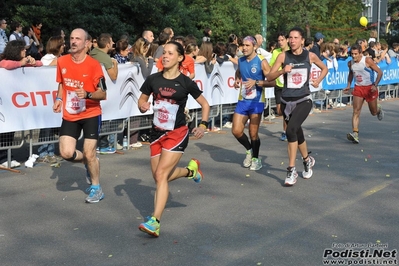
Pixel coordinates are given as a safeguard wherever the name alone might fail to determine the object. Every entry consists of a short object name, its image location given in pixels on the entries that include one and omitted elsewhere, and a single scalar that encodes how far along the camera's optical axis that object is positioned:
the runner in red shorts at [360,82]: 12.70
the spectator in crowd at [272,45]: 16.54
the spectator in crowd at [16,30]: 13.85
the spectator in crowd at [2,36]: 13.88
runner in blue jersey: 10.16
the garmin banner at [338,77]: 18.80
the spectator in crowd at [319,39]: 18.58
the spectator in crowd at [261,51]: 15.76
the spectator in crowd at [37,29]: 16.88
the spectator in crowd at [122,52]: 12.23
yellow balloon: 39.81
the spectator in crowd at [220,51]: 14.51
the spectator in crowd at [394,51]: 22.92
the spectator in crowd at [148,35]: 13.89
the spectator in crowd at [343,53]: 19.65
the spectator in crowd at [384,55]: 21.31
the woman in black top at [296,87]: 9.13
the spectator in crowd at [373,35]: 23.79
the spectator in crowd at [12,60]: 9.69
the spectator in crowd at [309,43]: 15.91
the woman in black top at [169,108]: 6.95
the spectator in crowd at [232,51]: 14.88
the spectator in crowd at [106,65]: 10.74
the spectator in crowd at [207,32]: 16.66
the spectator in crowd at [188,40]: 13.01
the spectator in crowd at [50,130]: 10.47
